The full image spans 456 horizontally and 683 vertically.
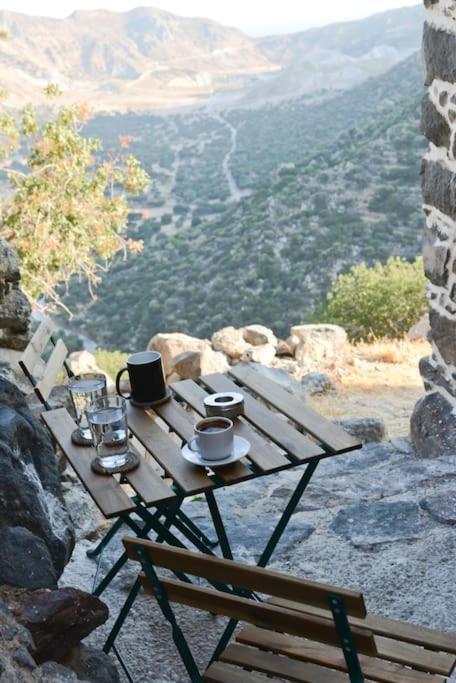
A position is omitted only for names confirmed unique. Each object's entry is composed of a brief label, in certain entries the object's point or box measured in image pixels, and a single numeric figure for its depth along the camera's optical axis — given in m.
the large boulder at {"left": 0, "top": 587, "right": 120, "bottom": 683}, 1.69
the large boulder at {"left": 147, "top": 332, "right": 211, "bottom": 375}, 7.70
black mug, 2.48
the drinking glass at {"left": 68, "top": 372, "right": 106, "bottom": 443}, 2.36
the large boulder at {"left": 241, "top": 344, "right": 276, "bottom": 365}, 7.81
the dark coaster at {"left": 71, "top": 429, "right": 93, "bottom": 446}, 2.32
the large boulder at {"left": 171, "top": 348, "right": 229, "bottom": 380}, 7.21
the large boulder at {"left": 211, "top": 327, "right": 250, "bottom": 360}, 8.12
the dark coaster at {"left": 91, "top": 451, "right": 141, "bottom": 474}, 2.14
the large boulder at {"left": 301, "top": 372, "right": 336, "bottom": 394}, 6.81
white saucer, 2.09
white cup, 2.09
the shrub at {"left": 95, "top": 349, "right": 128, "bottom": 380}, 11.06
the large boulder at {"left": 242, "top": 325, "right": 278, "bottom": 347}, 8.35
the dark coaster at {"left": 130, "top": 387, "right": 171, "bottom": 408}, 2.52
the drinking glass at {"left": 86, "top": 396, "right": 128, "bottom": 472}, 2.15
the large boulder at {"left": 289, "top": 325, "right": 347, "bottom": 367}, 7.80
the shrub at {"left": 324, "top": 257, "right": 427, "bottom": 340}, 9.21
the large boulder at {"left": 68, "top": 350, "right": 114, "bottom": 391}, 8.85
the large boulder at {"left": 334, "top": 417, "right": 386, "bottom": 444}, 4.93
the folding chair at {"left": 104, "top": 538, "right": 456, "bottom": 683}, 1.51
